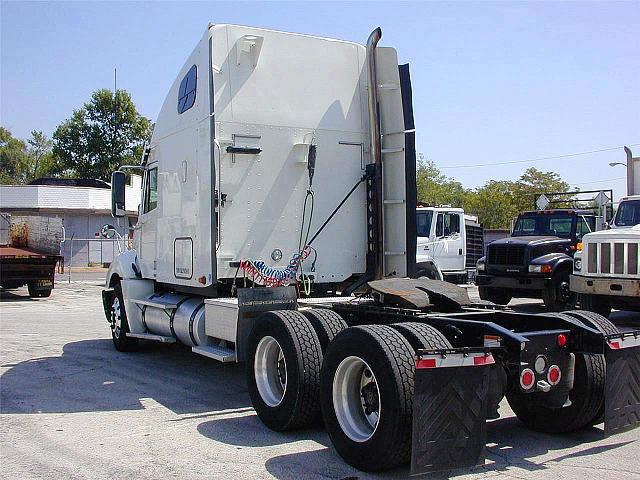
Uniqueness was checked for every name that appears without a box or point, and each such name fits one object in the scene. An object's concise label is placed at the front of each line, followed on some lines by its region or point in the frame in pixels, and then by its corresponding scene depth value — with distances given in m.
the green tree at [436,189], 69.19
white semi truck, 5.39
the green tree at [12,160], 87.94
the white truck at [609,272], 12.34
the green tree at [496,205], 57.50
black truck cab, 15.29
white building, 40.28
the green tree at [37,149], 91.44
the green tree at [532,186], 57.00
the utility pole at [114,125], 56.12
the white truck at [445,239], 18.78
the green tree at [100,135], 55.97
